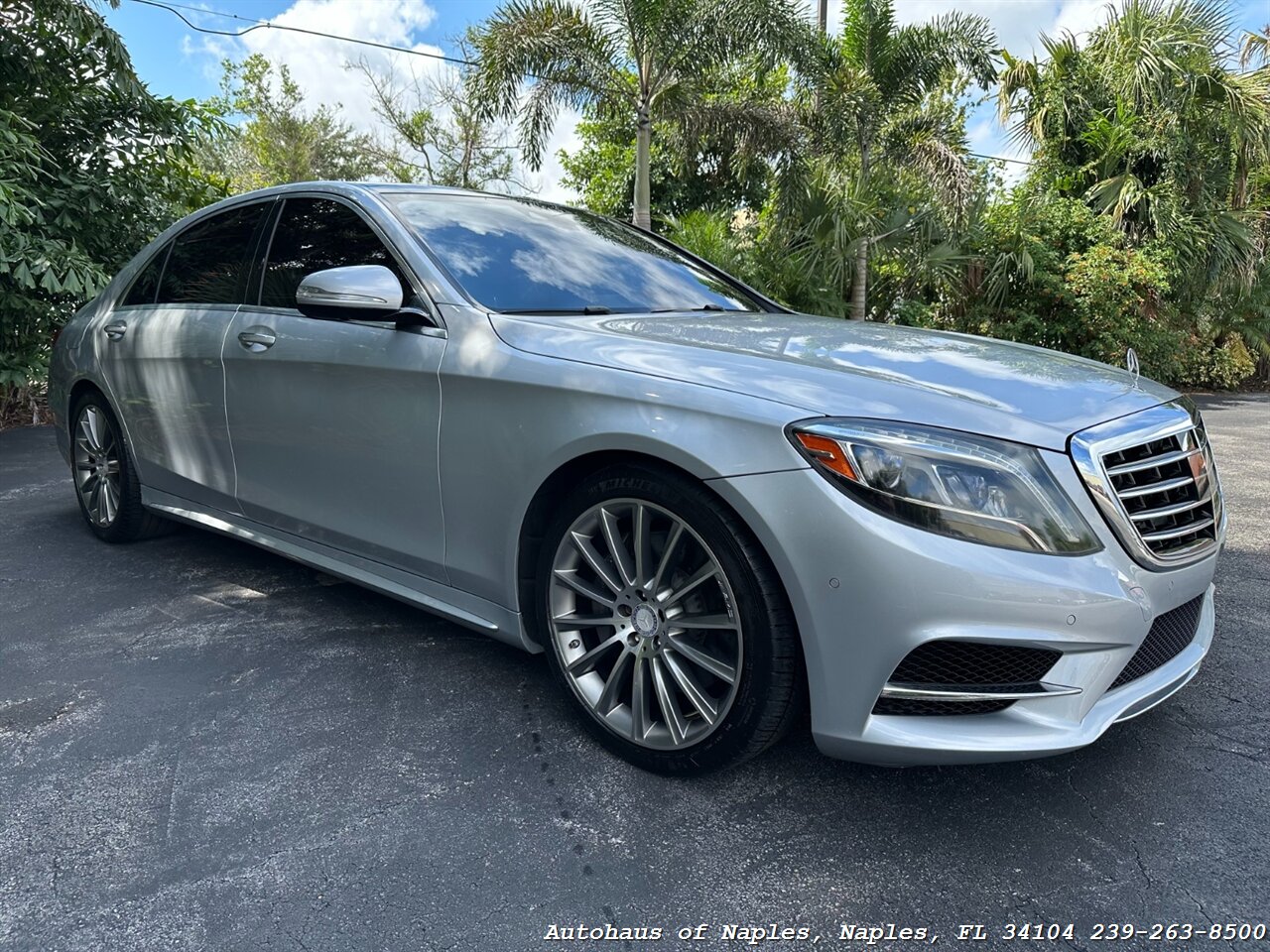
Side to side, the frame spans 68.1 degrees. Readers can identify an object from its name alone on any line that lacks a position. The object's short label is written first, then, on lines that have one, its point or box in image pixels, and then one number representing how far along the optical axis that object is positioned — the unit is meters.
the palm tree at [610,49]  12.58
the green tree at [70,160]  6.91
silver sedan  1.97
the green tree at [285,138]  34.28
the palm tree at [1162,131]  14.31
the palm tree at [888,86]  13.58
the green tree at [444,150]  31.22
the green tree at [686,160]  13.79
